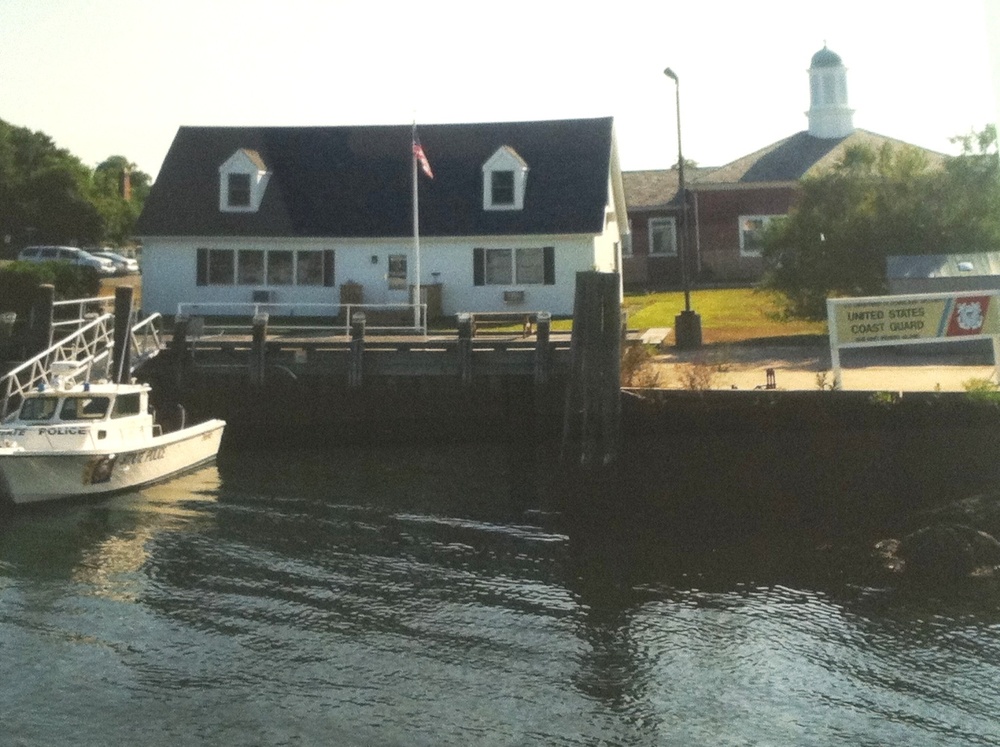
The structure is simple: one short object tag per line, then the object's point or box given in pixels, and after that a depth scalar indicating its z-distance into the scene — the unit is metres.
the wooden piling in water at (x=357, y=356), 26.83
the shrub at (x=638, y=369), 24.39
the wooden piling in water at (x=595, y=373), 22.28
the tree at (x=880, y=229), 32.97
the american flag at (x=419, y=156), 33.88
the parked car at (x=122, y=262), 57.37
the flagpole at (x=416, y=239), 34.31
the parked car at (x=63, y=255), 55.47
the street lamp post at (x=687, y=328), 30.34
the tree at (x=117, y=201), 77.00
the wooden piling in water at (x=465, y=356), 26.39
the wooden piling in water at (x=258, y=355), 27.25
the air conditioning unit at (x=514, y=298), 38.31
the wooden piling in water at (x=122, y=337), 26.31
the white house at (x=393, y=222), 38.53
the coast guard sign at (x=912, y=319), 22.00
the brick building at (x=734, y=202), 51.53
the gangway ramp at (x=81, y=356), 24.62
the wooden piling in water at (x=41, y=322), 27.25
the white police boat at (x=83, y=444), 22.30
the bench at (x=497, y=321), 35.19
